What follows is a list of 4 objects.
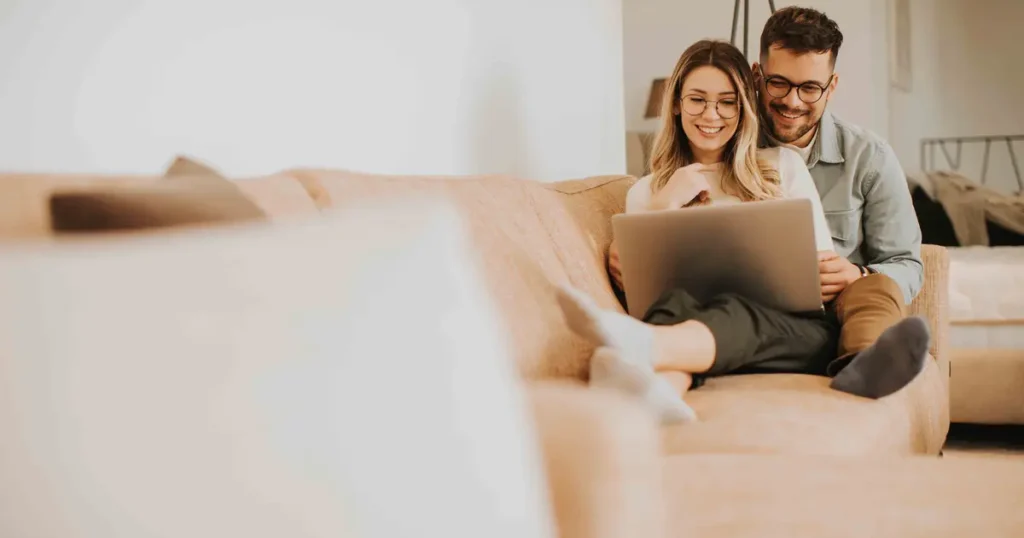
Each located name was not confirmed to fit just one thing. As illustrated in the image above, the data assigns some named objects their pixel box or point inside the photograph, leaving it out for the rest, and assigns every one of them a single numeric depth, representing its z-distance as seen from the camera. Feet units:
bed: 9.20
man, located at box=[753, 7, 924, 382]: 7.28
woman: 4.07
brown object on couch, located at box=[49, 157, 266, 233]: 2.43
